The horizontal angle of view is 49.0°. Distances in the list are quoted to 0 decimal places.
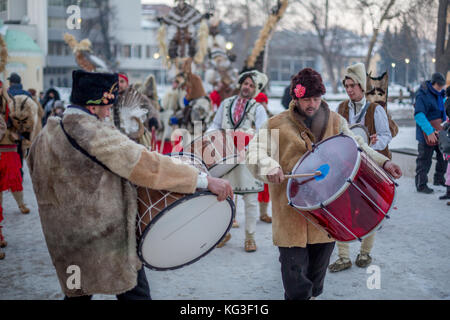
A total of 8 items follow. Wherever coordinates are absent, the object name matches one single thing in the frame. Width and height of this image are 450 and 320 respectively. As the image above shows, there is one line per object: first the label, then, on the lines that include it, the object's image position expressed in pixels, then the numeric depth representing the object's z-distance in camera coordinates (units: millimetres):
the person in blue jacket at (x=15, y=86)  6949
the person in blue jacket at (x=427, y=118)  7871
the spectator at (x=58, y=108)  10488
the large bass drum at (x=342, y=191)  2824
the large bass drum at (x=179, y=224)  2611
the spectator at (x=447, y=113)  6777
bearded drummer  3215
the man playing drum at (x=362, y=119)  4617
